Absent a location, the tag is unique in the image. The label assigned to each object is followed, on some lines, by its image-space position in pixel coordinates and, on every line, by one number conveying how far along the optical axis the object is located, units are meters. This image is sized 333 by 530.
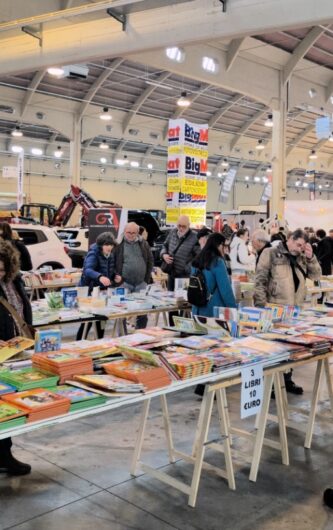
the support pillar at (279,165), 14.06
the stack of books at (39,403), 2.09
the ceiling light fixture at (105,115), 16.81
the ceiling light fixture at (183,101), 13.93
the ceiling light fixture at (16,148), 20.61
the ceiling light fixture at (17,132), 18.47
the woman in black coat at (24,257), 7.00
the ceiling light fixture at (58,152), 22.25
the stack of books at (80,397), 2.22
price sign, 2.89
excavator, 13.70
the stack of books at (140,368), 2.49
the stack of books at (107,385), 2.36
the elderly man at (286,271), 4.61
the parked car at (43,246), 10.38
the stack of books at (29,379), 2.37
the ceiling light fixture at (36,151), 21.57
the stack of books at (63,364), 2.51
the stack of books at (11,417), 2.01
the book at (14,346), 2.86
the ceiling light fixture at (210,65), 13.21
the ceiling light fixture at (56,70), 9.81
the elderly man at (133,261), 6.18
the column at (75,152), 17.75
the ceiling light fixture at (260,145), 21.64
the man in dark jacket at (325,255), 11.23
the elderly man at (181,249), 6.65
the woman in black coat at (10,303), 3.22
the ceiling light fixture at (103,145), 22.30
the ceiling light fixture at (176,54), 12.34
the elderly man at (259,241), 6.99
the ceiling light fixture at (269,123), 15.17
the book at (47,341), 2.90
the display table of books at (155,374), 2.23
